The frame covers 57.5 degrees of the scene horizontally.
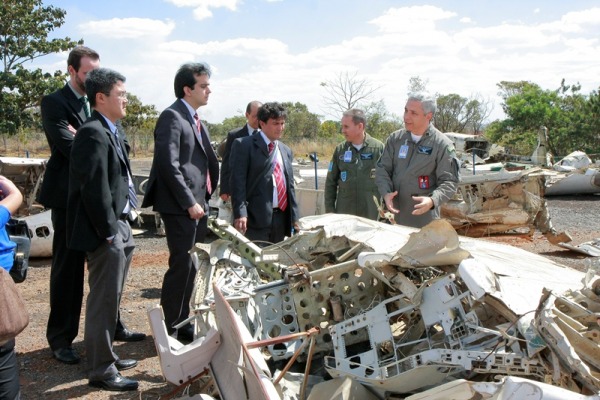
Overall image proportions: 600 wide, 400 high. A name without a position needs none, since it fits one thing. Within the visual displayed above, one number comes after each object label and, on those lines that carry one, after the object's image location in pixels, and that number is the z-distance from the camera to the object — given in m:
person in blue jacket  2.52
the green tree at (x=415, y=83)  31.92
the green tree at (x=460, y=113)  35.09
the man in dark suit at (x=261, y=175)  4.75
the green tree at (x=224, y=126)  49.77
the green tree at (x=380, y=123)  32.06
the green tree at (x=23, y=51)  19.95
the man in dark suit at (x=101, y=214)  3.50
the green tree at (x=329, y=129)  40.19
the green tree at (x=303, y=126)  41.62
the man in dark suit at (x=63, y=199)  4.06
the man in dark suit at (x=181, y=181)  4.07
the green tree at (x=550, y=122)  25.23
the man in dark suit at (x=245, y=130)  5.75
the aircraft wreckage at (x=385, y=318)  2.22
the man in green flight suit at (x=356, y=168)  5.39
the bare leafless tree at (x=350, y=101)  29.59
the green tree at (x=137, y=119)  34.59
